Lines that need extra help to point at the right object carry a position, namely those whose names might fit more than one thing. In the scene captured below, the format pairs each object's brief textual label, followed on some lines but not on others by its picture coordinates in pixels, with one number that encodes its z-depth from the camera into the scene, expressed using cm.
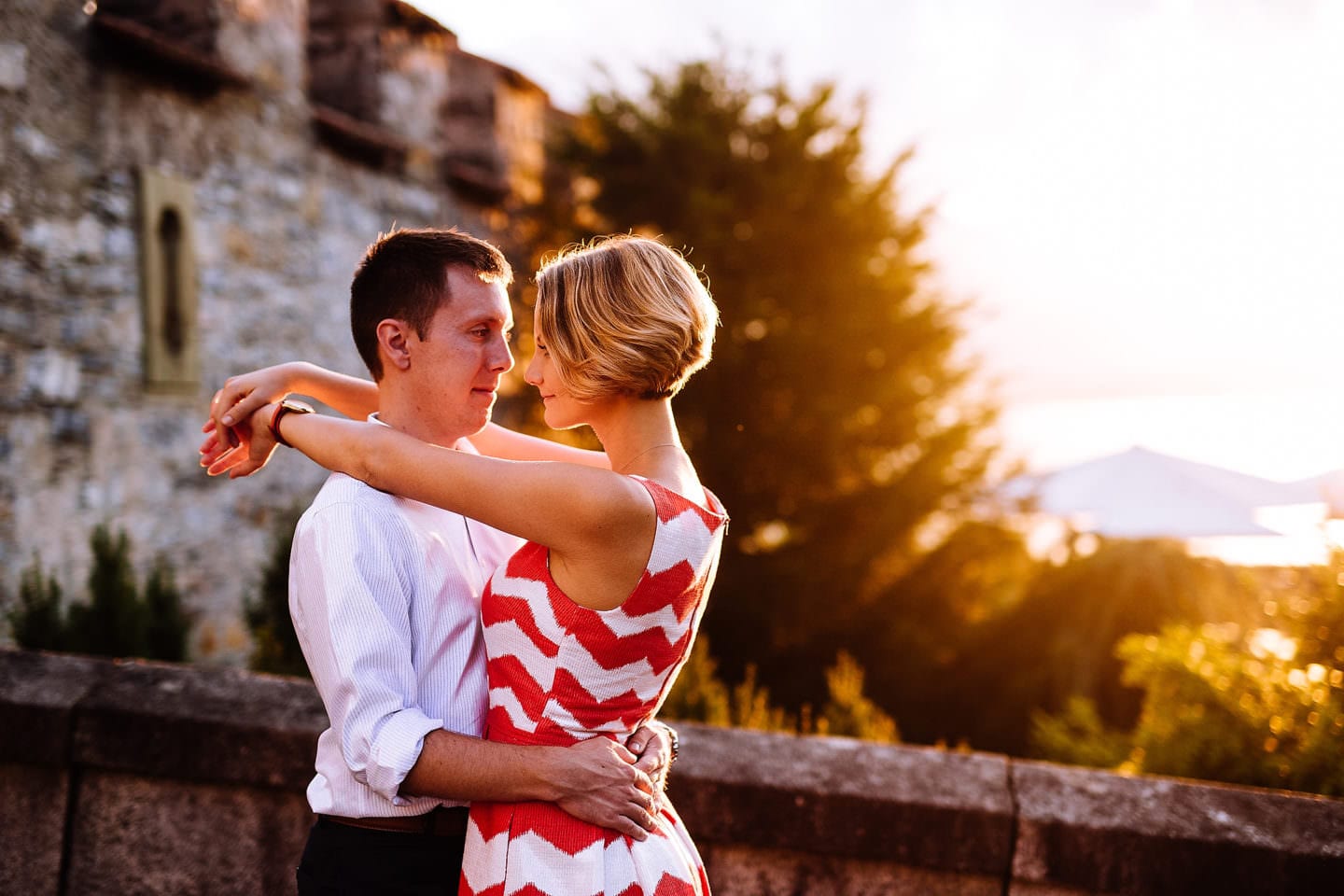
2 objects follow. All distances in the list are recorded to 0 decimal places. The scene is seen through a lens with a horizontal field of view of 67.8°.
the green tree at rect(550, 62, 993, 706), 1070
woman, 158
